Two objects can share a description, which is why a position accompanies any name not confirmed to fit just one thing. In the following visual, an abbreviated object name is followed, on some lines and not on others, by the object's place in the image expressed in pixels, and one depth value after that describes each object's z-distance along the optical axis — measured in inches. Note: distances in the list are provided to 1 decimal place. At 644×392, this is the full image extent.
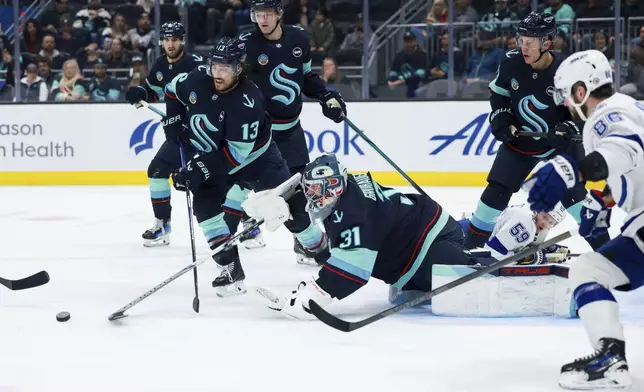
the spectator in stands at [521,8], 673.6
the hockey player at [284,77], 410.9
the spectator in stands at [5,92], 717.9
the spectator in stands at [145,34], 726.5
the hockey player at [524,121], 365.1
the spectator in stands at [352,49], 709.3
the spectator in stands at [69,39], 762.2
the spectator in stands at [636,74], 652.1
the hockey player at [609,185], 210.7
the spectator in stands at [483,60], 673.6
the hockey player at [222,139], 335.0
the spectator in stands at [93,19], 774.5
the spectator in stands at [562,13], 671.1
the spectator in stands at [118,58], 745.6
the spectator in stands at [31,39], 752.3
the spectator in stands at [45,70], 727.7
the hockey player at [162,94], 443.5
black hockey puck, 310.7
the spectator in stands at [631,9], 661.9
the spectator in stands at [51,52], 746.8
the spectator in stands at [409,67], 685.9
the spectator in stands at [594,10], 665.6
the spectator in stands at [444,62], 680.4
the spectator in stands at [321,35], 727.7
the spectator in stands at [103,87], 713.6
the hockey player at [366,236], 283.7
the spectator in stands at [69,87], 714.8
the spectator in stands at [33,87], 715.9
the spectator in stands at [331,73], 699.4
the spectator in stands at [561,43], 663.8
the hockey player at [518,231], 345.7
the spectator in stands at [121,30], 754.8
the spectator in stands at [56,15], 770.8
